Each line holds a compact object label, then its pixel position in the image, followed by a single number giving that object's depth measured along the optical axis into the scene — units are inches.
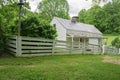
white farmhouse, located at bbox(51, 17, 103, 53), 534.1
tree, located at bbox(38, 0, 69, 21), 974.8
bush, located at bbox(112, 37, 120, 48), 628.2
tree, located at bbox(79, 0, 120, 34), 1088.4
